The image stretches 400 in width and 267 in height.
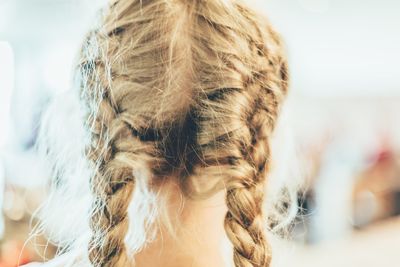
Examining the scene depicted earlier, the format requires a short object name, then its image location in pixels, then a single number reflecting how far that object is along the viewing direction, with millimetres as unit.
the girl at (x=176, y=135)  665
